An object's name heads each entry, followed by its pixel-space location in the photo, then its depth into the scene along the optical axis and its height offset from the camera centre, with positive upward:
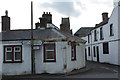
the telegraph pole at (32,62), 14.72 -1.59
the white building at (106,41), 22.25 +0.78
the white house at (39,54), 15.68 -0.82
